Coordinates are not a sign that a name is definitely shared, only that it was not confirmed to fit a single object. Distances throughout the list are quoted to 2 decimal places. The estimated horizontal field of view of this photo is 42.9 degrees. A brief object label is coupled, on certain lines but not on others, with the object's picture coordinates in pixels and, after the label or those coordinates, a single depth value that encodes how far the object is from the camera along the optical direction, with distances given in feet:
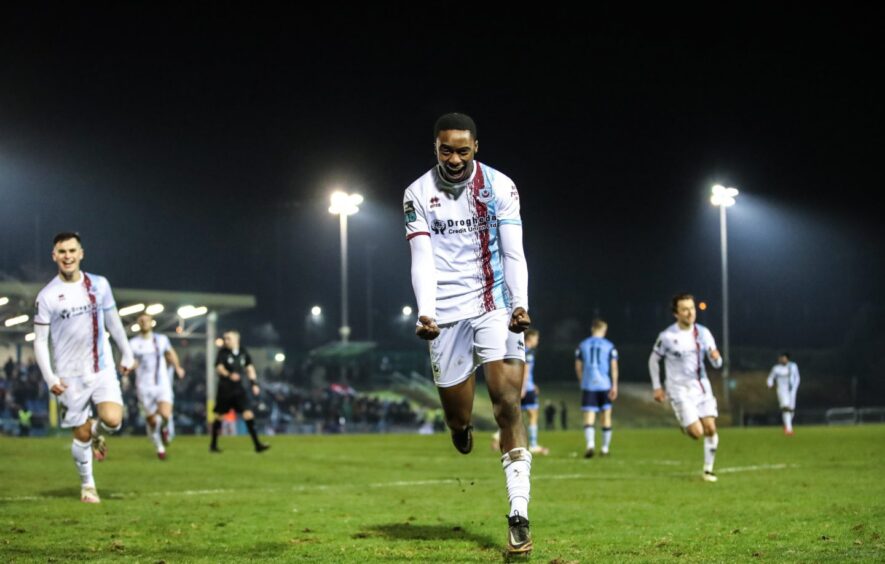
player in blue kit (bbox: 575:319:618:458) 71.31
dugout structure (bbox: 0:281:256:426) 128.47
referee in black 74.74
